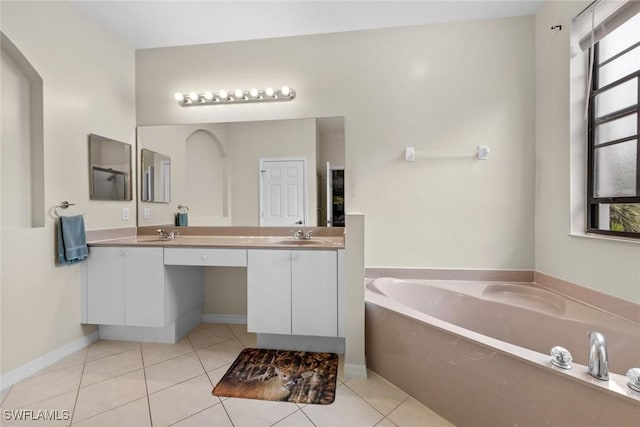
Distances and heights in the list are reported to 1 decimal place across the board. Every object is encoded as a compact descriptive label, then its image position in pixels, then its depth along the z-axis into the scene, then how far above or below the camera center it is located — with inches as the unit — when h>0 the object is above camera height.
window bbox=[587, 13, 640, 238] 58.4 +17.2
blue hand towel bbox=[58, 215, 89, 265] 74.7 -7.7
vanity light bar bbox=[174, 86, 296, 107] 92.6 +39.0
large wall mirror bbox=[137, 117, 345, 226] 92.4 +13.8
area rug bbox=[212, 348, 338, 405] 61.5 -39.9
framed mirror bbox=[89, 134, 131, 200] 85.4 +14.0
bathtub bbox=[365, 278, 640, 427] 38.2 -25.9
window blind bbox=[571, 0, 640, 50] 56.4 +41.7
